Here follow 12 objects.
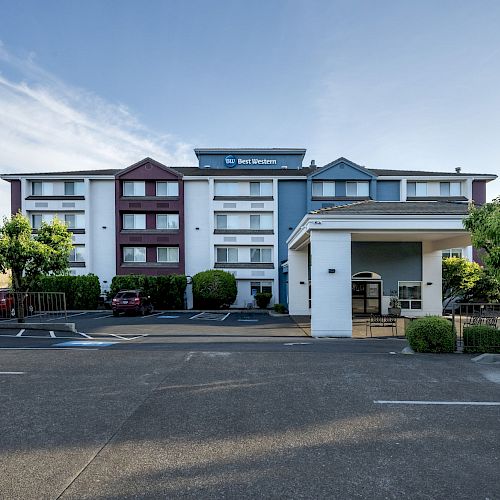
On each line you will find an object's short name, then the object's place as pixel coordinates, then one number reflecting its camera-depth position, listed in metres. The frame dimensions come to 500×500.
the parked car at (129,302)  25.00
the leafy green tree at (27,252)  17.23
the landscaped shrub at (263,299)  31.36
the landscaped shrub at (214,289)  30.48
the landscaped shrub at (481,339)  10.80
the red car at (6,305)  21.05
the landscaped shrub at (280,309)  27.12
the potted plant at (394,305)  23.82
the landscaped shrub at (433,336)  10.94
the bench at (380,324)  15.96
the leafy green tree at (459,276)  24.98
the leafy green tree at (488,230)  9.37
